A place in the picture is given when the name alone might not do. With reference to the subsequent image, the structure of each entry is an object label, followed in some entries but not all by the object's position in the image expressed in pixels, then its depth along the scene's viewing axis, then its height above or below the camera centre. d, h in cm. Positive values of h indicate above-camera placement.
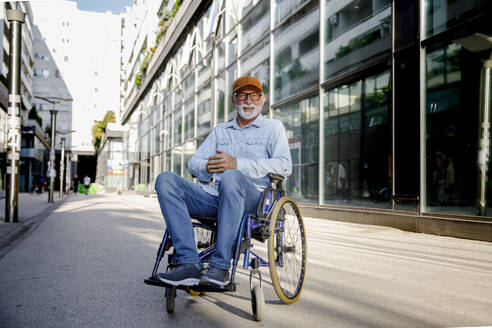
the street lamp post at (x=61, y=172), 3106 +3
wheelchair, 287 -47
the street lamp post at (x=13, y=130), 988 +87
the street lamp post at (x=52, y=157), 2221 +77
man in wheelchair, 288 -5
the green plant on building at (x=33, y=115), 5506 +663
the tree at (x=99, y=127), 8094 +779
